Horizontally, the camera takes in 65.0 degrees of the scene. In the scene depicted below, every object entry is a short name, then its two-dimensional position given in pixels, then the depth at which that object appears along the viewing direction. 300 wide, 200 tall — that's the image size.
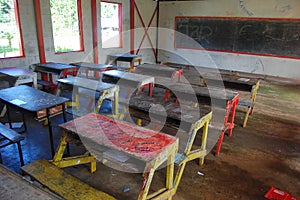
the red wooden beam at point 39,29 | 5.20
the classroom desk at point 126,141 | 1.73
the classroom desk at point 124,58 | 6.57
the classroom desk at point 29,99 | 2.49
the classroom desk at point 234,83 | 4.04
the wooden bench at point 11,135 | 2.31
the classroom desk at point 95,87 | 3.19
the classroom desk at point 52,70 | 4.64
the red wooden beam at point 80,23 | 6.10
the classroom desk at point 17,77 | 4.10
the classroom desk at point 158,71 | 4.81
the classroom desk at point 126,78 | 3.66
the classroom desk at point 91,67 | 5.31
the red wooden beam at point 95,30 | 6.39
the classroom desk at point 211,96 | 3.09
